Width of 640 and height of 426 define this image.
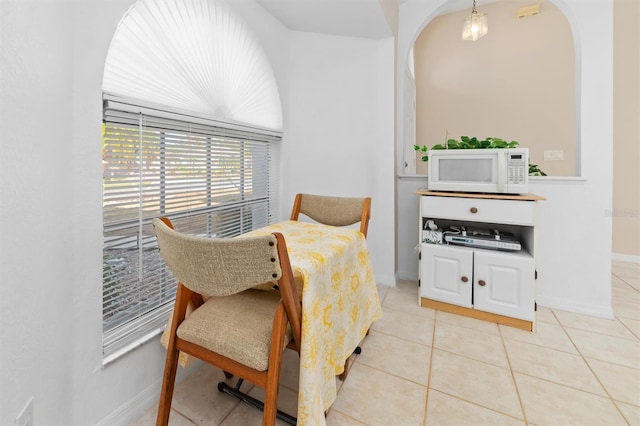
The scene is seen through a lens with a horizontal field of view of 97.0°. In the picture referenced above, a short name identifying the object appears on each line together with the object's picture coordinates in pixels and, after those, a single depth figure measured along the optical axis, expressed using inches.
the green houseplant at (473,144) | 80.1
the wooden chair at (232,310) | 32.2
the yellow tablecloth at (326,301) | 38.0
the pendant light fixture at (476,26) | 108.8
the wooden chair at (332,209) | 75.0
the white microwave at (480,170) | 74.3
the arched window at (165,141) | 47.1
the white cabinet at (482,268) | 73.5
